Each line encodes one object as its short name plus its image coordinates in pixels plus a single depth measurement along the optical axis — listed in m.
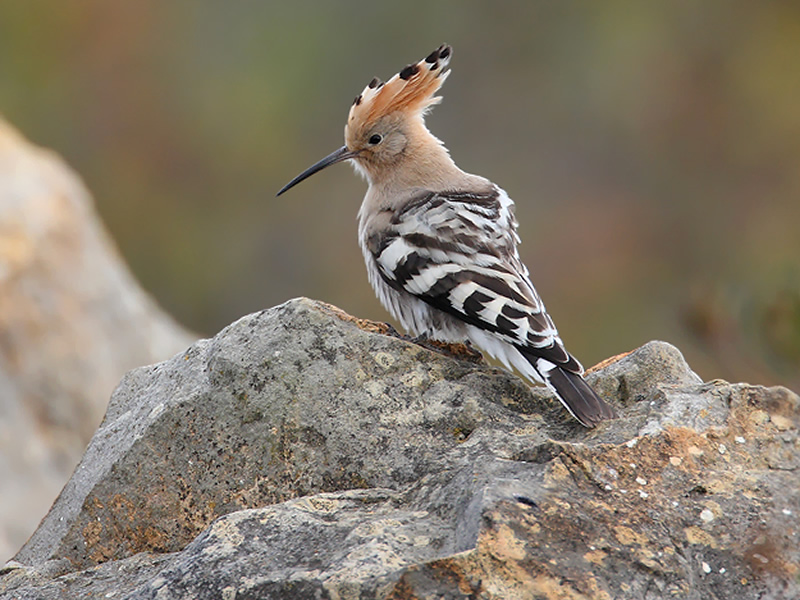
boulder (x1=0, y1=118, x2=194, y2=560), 8.45
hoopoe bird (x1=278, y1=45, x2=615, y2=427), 5.87
